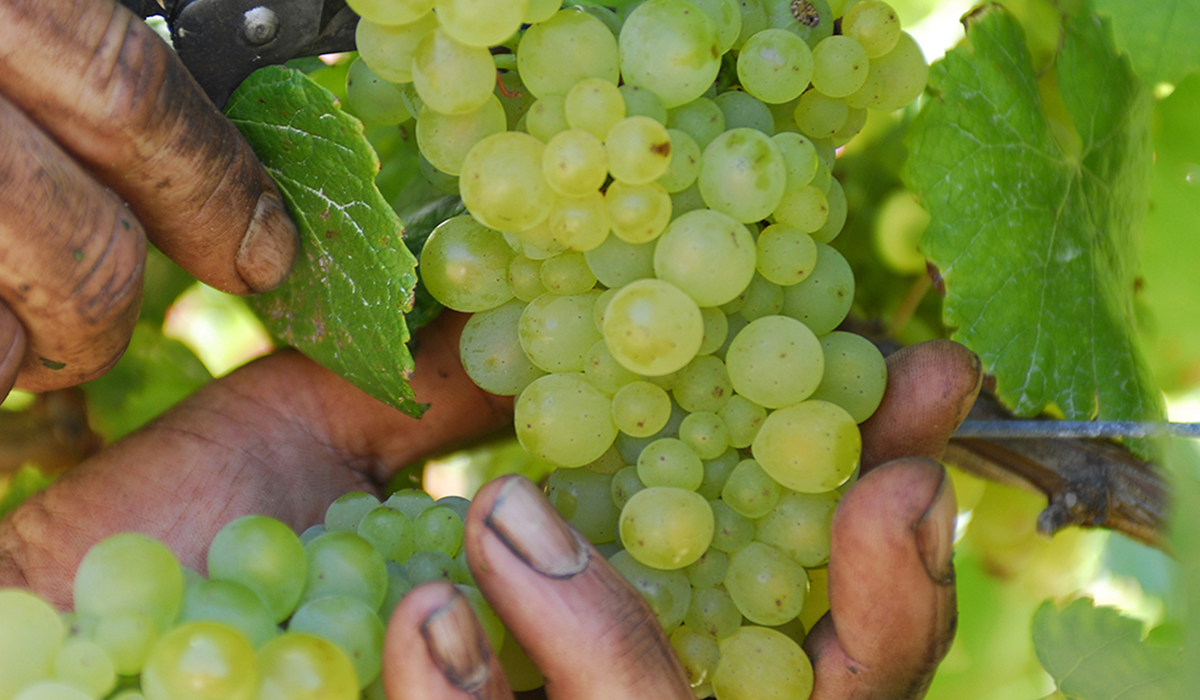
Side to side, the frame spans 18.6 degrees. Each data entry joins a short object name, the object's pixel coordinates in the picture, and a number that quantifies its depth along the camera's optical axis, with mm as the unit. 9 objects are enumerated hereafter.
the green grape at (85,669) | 513
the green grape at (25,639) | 512
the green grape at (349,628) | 523
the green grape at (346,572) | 531
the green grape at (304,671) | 510
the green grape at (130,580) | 517
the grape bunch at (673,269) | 531
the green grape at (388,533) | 548
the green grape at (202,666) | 504
